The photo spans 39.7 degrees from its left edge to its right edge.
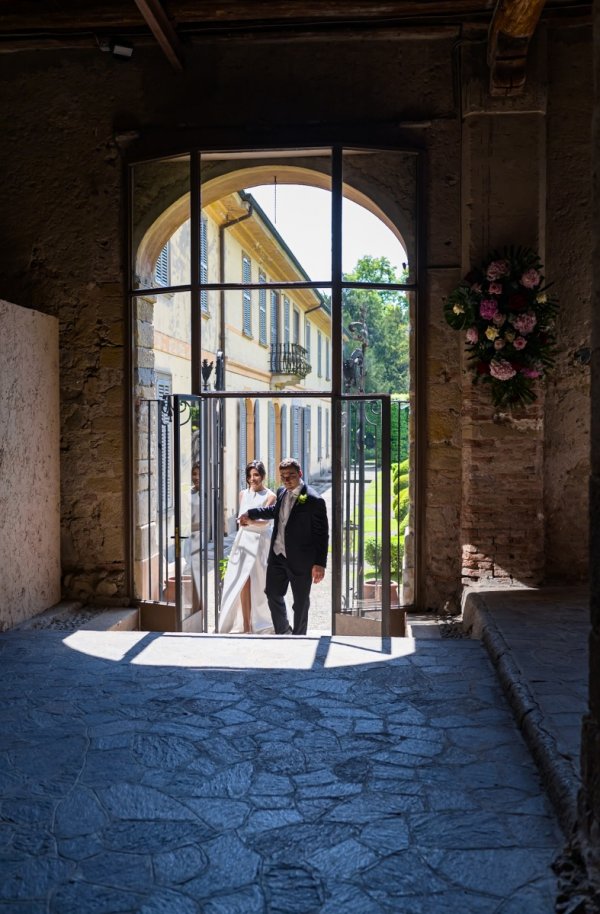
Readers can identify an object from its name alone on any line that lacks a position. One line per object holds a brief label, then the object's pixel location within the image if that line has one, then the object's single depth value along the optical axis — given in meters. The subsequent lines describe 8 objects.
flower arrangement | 5.95
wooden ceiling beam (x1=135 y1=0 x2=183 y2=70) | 5.78
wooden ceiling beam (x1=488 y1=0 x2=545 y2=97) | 5.56
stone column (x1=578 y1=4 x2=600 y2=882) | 2.33
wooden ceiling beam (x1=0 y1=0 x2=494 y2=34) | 6.16
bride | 7.31
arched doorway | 6.21
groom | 6.71
